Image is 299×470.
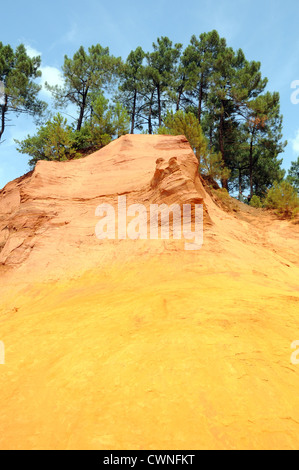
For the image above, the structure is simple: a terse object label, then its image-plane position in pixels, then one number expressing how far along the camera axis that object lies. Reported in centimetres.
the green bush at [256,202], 1758
